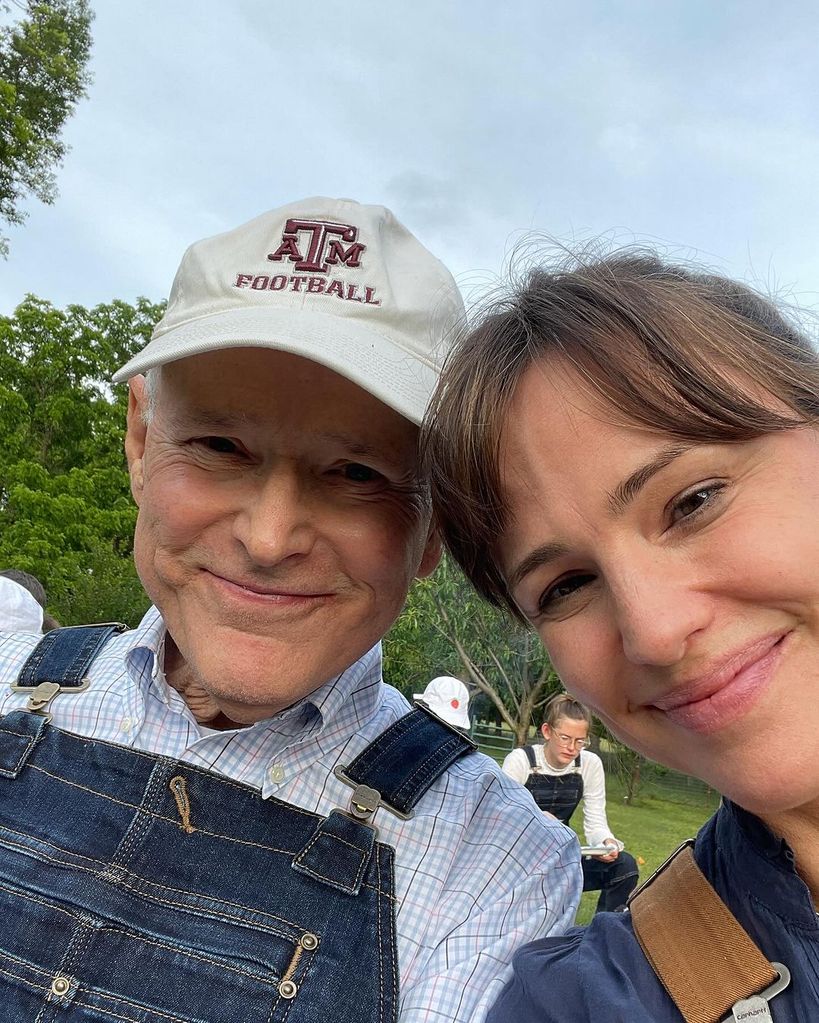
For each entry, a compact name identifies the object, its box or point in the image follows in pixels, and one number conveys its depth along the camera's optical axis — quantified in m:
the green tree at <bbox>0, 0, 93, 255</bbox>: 11.10
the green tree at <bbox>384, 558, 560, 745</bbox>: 18.59
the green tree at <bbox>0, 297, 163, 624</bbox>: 12.67
